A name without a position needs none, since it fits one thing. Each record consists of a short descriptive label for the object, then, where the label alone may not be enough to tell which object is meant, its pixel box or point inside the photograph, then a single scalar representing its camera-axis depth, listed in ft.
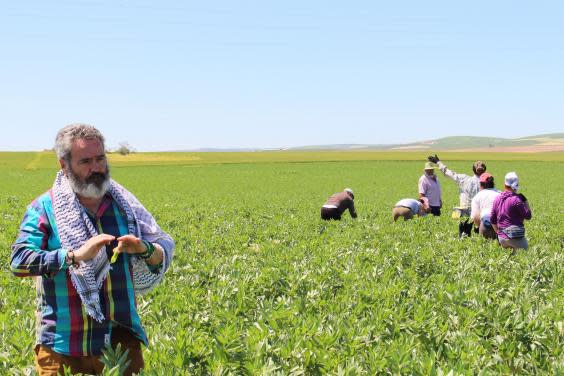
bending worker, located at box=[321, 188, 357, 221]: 48.57
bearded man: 9.70
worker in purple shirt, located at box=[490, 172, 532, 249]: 28.27
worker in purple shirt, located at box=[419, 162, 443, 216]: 45.44
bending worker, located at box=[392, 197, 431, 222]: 48.39
